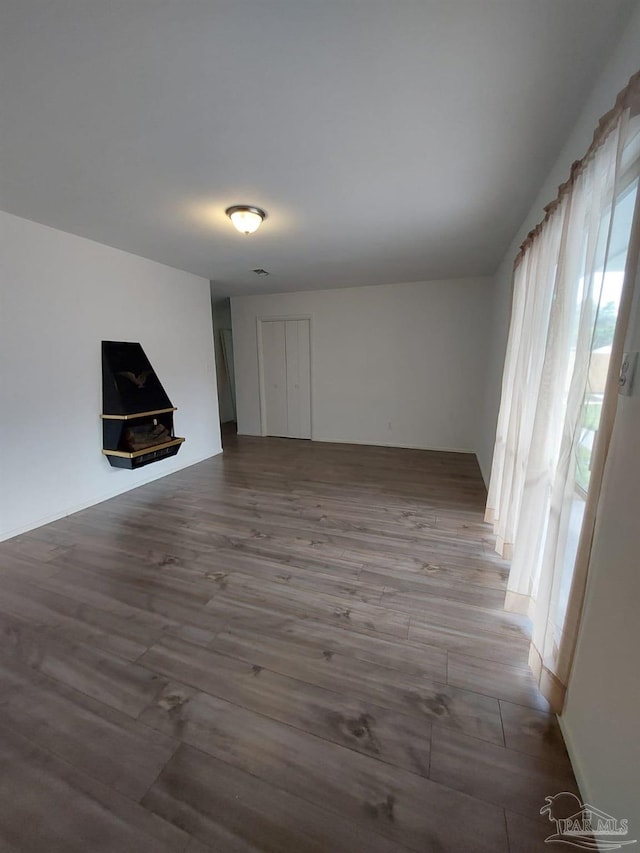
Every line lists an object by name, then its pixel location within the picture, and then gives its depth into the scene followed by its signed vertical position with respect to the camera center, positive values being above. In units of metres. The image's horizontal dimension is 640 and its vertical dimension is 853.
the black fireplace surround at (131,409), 3.30 -0.44
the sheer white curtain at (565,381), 1.10 -0.06
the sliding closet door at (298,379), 5.64 -0.22
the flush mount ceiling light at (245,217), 2.39 +1.08
